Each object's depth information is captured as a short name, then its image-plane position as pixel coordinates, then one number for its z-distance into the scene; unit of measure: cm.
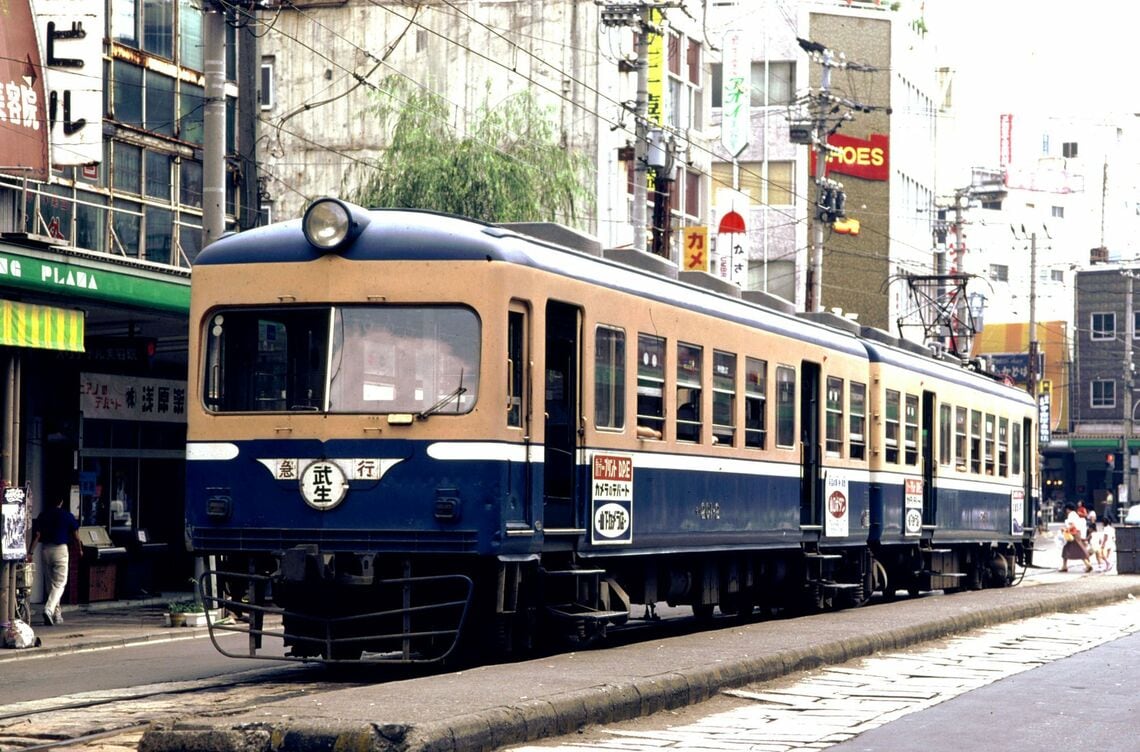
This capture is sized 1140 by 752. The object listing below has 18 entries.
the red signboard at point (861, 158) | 7088
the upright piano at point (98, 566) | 2505
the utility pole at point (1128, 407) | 7775
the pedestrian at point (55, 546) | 2186
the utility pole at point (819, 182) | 3875
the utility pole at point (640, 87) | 2964
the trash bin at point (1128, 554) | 3828
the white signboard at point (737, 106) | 5150
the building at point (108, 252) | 2042
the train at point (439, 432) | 1330
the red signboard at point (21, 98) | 2033
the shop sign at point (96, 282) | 1934
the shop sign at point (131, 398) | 2495
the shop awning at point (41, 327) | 1970
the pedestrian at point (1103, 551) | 4484
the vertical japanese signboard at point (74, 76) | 2108
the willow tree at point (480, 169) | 3550
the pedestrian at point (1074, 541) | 4256
